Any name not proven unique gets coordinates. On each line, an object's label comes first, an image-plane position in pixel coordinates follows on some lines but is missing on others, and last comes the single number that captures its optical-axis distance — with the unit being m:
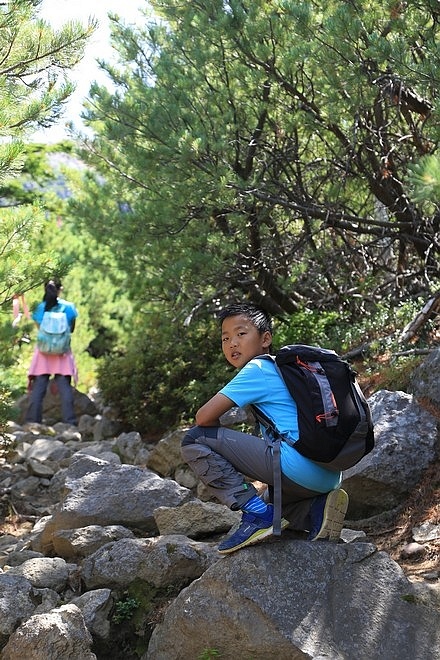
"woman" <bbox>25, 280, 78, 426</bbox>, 10.27
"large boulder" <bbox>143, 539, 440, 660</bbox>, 3.64
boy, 3.87
